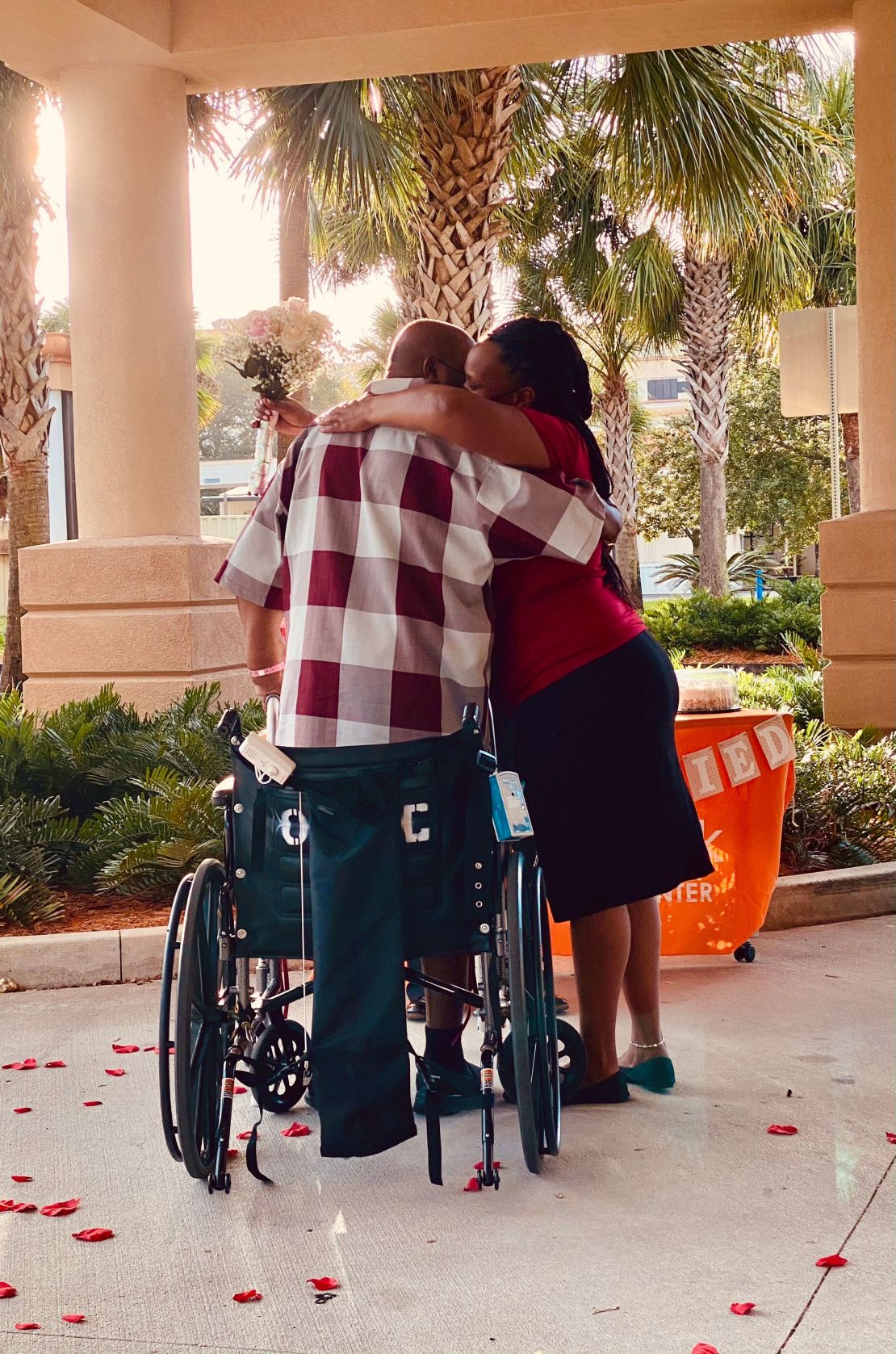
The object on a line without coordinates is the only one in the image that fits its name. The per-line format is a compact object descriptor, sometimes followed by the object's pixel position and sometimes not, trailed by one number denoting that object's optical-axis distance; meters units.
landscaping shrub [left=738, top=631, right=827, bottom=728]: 8.70
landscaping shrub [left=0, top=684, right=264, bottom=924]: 5.32
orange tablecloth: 4.64
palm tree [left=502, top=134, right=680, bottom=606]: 18.64
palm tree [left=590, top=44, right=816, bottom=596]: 9.07
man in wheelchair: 3.00
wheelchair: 2.95
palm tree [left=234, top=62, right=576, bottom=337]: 9.34
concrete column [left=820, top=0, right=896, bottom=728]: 7.11
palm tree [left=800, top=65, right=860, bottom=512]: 19.39
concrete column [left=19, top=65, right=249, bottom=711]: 7.45
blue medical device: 2.94
